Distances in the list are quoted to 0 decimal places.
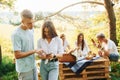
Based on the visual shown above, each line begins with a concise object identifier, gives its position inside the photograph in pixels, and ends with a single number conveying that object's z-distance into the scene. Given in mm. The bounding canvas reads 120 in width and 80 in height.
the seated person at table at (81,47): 4672
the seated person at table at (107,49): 4391
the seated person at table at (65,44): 5565
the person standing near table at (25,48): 2261
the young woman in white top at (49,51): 2631
